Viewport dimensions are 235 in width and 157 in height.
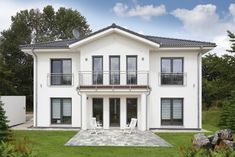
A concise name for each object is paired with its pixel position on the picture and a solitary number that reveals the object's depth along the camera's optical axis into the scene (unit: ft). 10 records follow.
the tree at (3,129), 30.17
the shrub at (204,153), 15.59
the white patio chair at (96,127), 41.25
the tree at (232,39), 61.48
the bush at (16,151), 15.45
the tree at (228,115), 44.14
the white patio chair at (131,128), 41.08
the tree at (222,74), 60.32
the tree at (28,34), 90.02
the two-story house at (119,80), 45.79
